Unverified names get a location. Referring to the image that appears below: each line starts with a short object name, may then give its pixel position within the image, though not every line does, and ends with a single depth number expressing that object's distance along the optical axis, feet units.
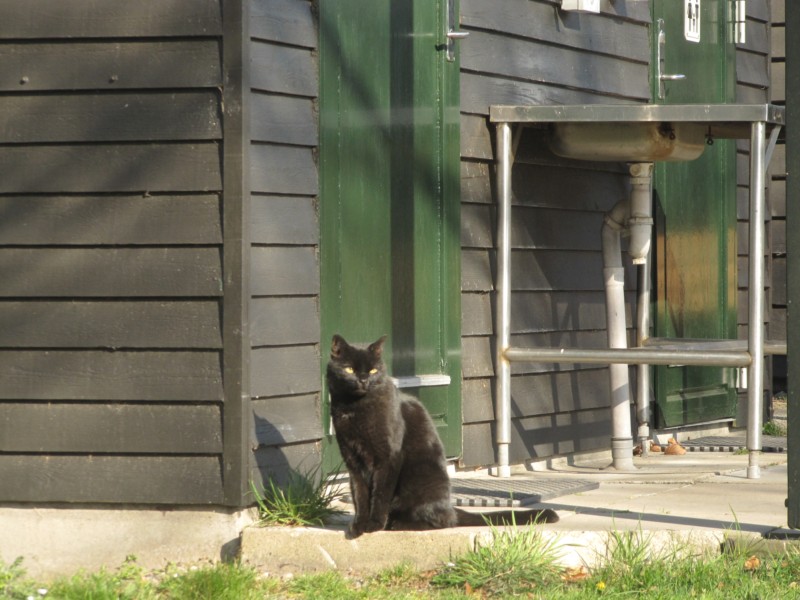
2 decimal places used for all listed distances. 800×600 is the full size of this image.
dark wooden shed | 35.94
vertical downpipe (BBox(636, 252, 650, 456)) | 51.44
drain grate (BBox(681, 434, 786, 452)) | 54.19
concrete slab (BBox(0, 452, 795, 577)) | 33.60
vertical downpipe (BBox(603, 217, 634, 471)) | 47.29
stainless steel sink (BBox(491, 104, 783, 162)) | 41.34
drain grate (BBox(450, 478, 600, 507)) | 38.83
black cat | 34.01
